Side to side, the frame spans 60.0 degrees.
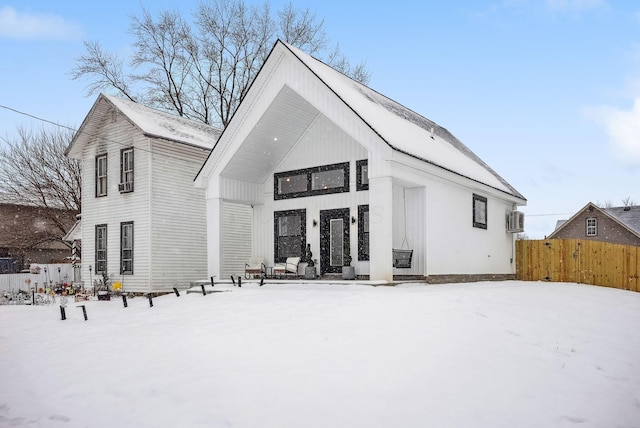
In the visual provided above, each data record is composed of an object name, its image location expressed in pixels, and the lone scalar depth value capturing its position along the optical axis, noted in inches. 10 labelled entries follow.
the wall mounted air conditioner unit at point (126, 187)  791.1
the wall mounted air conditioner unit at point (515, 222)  839.7
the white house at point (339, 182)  554.3
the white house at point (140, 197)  770.2
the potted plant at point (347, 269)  601.6
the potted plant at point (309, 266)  641.0
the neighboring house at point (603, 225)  1451.8
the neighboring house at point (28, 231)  1296.8
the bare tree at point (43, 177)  1272.1
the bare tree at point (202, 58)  1278.3
